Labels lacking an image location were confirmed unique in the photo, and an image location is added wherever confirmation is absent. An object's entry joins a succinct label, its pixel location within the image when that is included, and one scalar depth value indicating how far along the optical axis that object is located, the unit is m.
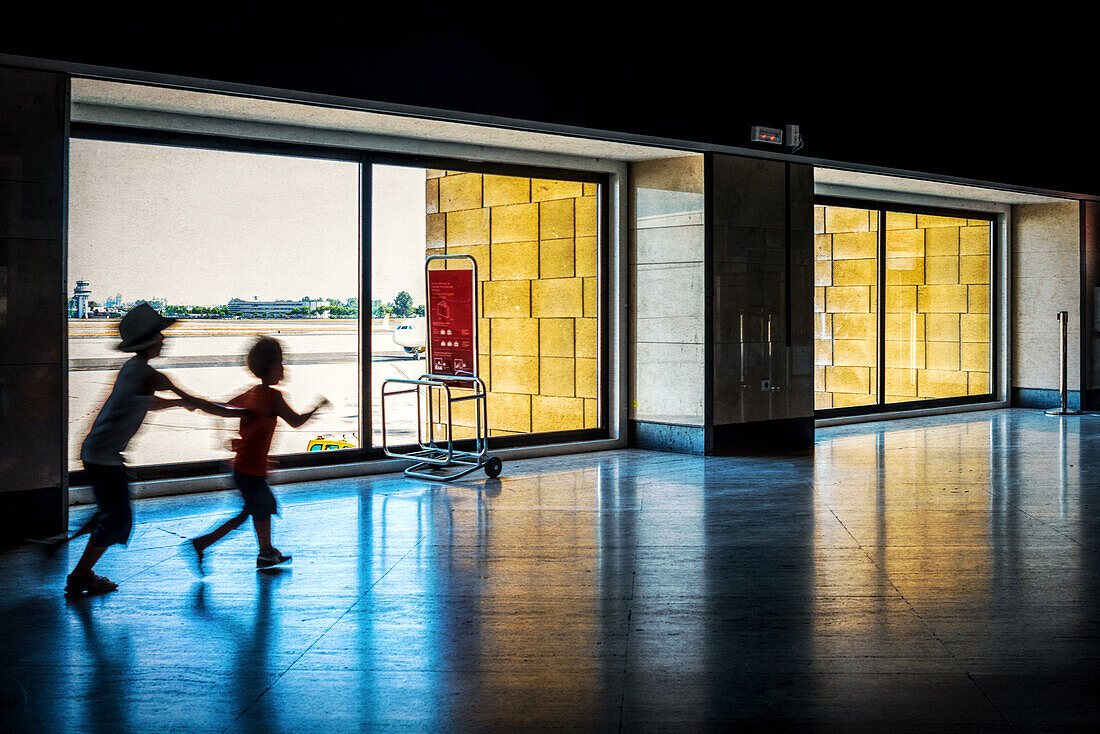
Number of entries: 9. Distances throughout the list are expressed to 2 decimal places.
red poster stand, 8.24
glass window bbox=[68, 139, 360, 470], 7.36
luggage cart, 8.18
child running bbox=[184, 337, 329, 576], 5.24
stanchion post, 13.43
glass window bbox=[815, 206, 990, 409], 12.88
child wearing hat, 4.77
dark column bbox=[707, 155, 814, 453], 9.70
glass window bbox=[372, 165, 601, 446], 9.55
